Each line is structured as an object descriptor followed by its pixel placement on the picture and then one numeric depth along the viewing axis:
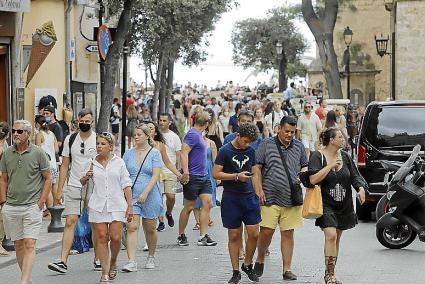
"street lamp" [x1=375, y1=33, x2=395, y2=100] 41.50
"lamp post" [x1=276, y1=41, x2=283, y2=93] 54.16
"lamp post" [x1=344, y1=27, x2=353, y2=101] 44.48
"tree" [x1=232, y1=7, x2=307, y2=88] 75.00
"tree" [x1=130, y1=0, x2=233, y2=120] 33.56
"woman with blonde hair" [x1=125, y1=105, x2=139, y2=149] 33.00
